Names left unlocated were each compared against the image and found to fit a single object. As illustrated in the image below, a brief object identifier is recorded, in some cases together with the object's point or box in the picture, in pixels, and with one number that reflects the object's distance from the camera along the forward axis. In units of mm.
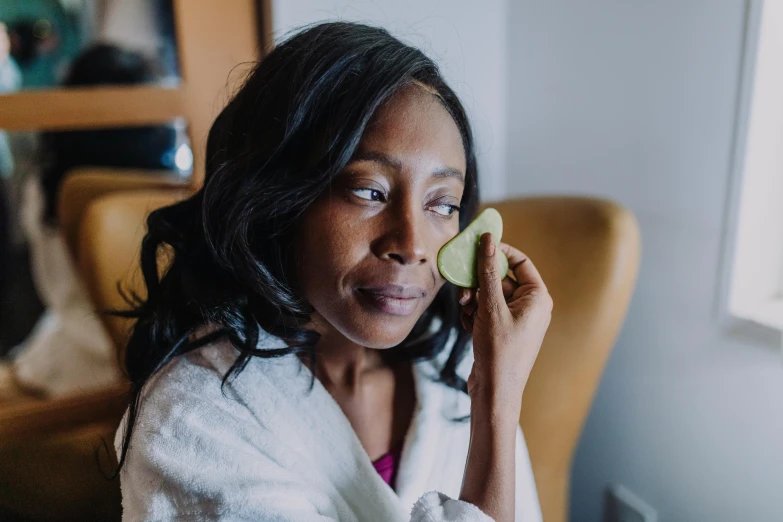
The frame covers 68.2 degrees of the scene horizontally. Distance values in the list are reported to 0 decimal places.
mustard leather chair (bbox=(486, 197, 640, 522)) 776
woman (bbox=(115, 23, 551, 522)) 521
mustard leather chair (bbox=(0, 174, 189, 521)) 627
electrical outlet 950
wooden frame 932
